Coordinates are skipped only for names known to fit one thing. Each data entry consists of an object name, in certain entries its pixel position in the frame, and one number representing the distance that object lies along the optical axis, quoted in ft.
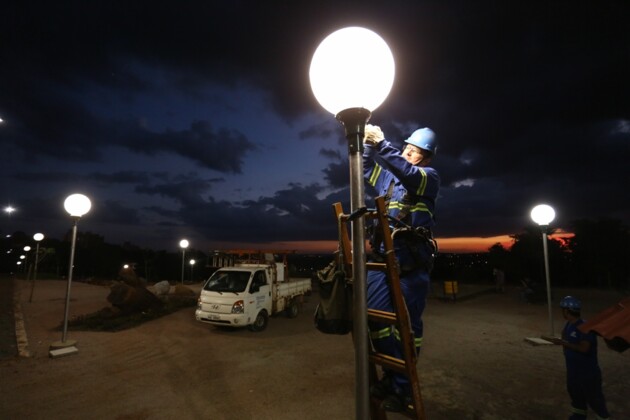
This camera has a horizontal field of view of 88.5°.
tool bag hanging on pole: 7.17
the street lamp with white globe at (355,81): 6.15
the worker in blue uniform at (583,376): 13.75
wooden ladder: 7.48
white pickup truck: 32.73
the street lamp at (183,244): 62.08
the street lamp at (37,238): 51.87
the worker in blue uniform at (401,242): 8.11
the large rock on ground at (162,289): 55.72
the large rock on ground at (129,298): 40.47
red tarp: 8.82
